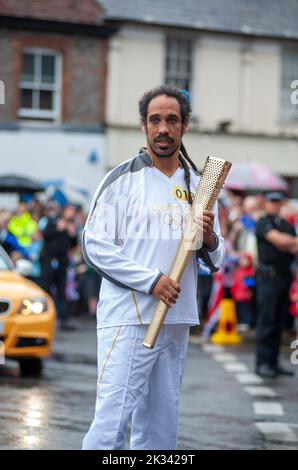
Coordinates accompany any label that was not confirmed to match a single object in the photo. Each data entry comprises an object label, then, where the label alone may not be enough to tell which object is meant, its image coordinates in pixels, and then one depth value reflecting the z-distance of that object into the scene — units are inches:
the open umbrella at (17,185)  1067.9
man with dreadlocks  219.9
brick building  1221.7
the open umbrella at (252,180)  991.0
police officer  516.1
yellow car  463.5
